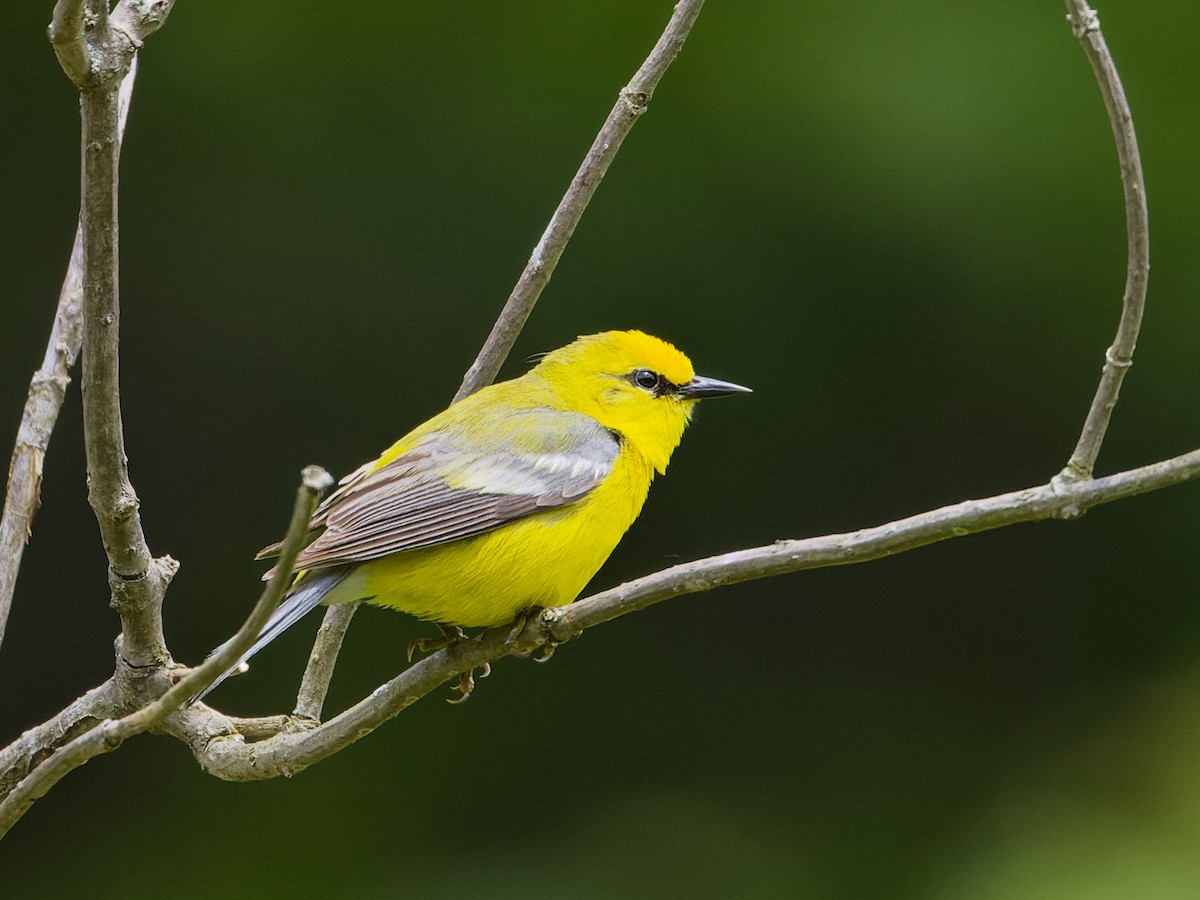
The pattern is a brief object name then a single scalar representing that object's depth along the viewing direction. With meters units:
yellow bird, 5.33
